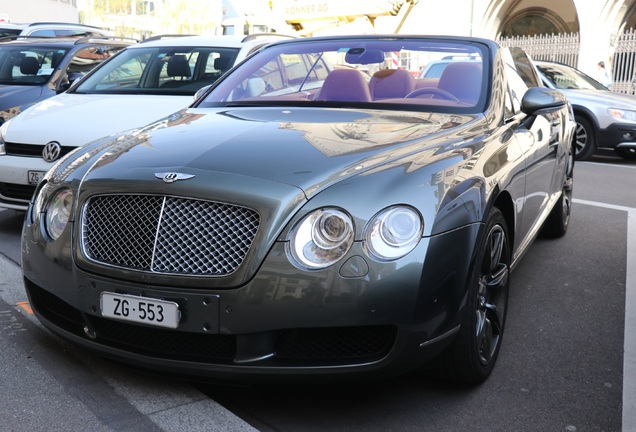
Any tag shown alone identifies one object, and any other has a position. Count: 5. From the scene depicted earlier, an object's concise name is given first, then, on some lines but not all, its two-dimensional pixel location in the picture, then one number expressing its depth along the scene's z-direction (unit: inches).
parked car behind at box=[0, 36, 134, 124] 341.7
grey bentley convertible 110.1
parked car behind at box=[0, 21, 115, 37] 616.7
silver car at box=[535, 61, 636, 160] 442.0
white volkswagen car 233.1
